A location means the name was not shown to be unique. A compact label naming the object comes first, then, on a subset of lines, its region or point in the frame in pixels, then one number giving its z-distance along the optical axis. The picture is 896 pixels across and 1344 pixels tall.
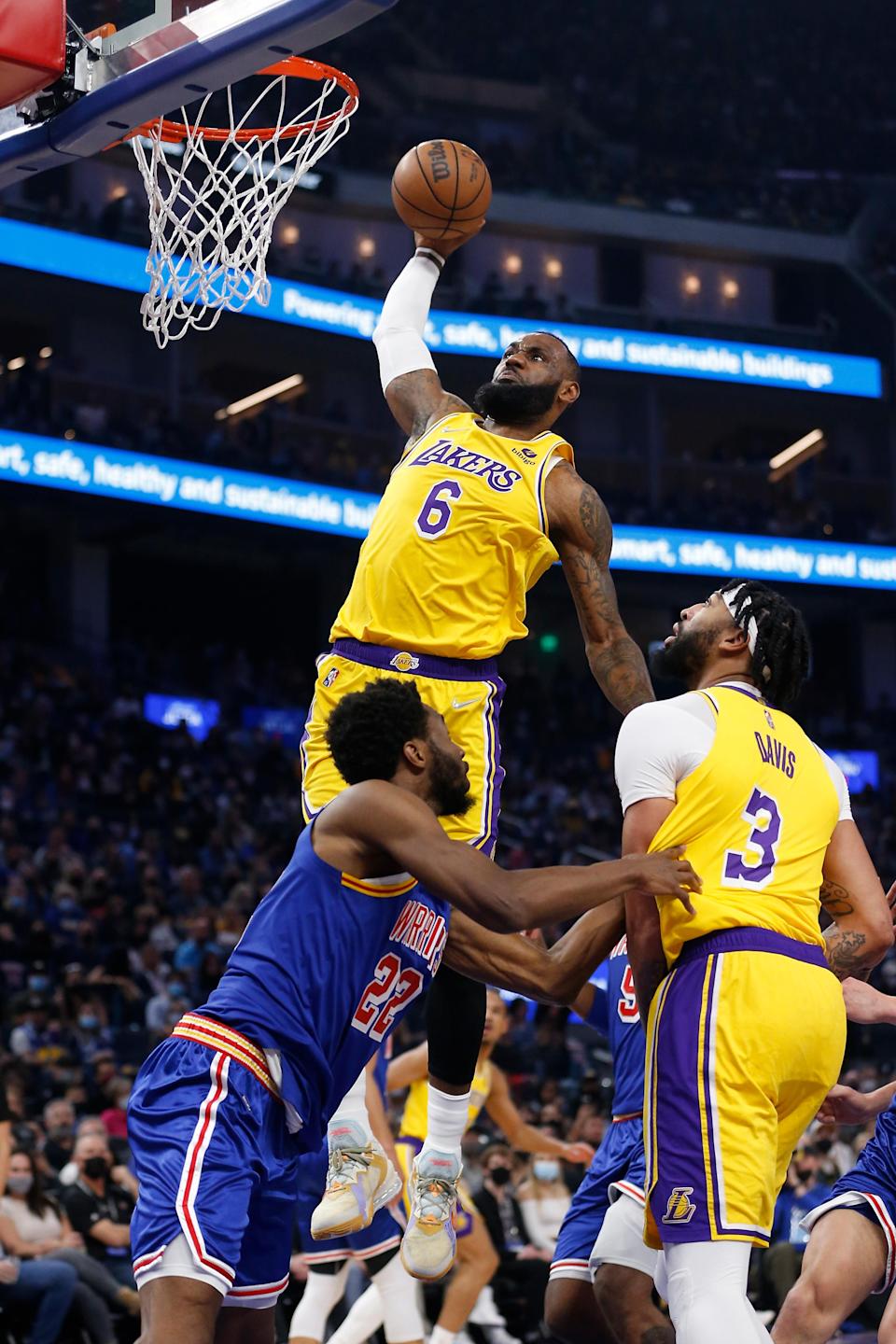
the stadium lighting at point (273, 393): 29.81
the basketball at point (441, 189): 5.91
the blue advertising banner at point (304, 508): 23.33
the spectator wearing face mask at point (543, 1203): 11.16
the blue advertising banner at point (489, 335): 24.06
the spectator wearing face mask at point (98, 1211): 9.82
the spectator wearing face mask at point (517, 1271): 10.76
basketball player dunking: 5.36
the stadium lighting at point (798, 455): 33.44
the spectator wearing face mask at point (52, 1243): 9.42
